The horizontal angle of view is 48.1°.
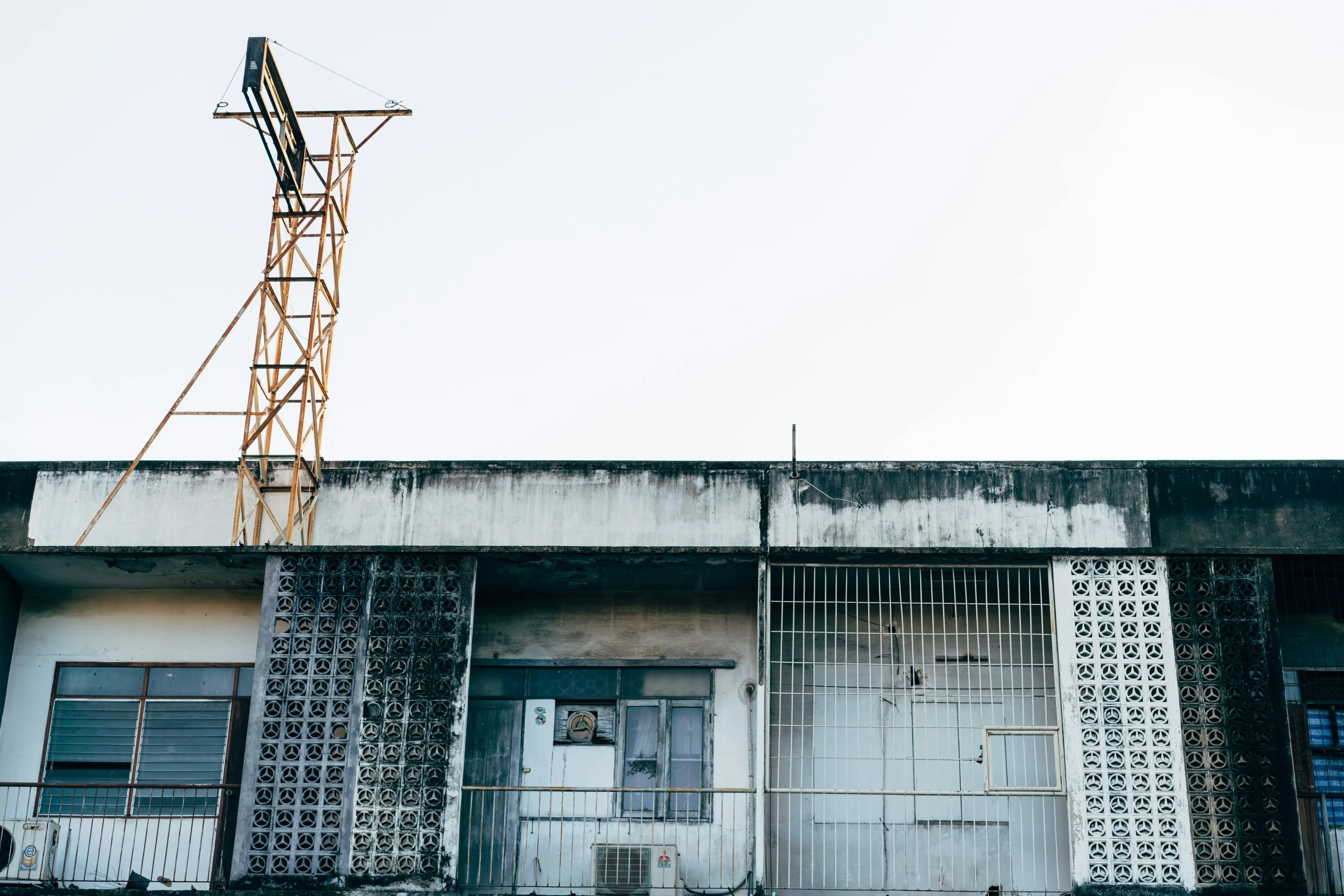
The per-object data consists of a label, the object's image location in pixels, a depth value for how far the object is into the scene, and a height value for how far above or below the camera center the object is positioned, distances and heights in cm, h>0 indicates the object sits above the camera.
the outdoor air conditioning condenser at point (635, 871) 1314 -6
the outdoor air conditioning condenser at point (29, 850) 1326 +1
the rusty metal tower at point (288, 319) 1409 +519
